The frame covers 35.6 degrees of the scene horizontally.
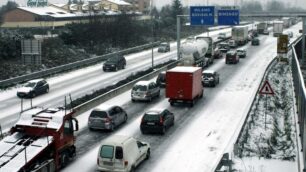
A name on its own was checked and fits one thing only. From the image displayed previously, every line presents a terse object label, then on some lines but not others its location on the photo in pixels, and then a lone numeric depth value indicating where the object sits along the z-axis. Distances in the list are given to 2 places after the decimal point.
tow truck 18.50
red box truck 34.66
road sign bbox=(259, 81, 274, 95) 27.95
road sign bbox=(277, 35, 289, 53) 51.38
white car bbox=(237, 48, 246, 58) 66.94
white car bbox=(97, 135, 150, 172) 20.05
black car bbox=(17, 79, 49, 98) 38.47
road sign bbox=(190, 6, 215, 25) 53.56
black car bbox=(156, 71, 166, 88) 43.47
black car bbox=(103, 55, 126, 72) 54.78
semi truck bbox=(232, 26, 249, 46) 84.56
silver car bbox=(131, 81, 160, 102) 36.44
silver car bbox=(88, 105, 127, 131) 27.48
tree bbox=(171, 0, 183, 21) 132.38
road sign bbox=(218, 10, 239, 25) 52.88
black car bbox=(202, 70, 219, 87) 42.72
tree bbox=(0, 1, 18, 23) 161.15
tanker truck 51.69
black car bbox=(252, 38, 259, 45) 86.81
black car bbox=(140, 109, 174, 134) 27.00
